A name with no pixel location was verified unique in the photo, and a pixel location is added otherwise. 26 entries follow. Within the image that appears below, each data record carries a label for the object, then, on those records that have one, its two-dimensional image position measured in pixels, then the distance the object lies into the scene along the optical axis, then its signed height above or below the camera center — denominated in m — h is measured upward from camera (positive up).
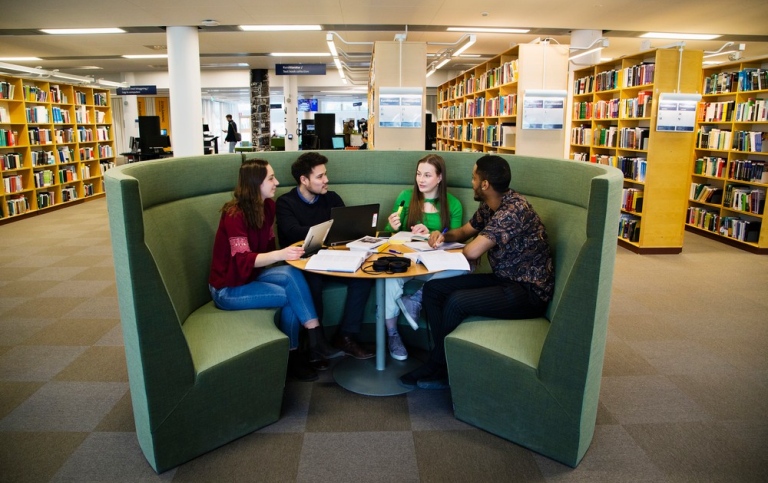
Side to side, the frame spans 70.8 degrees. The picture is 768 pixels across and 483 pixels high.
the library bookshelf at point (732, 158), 6.45 -0.23
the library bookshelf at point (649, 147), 5.94 -0.07
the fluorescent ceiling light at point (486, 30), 8.91 +1.80
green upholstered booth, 2.12 -0.91
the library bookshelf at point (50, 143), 8.38 -0.09
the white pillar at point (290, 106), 16.03 +0.99
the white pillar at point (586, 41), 8.83 +1.60
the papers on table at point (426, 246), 3.00 -0.59
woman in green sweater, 3.32 -0.46
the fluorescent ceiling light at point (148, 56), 12.12 +1.85
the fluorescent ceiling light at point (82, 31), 8.89 +1.77
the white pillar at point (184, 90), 8.23 +0.73
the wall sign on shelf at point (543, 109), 6.20 +0.35
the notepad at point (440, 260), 2.61 -0.59
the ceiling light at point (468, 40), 6.74 +1.24
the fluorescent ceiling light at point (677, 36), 9.18 +1.77
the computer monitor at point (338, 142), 10.44 -0.05
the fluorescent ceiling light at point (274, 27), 8.81 +1.82
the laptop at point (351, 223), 3.09 -0.49
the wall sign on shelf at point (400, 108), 6.29 +0.36
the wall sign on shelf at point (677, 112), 5.86 +0.30
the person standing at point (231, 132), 17.33 +0.22
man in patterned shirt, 2.72 -0.66
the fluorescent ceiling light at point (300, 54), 12.20 +1.91
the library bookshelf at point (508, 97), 6.49 +0.62
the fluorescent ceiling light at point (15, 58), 12.06 +1.77
